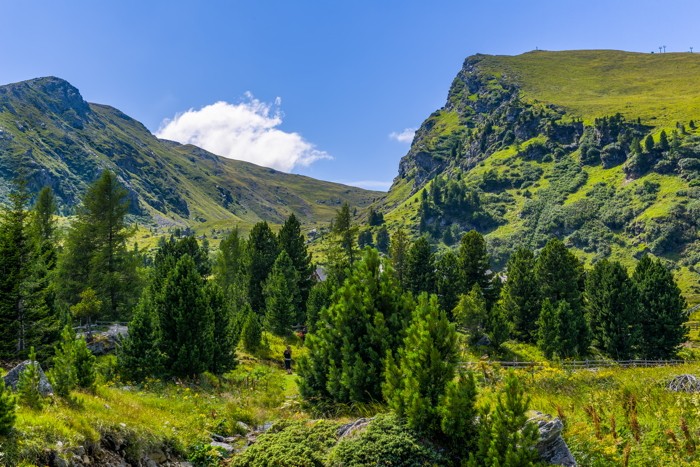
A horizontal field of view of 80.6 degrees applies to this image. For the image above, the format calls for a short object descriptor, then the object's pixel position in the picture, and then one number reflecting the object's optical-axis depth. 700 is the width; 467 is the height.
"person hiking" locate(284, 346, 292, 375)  31.31
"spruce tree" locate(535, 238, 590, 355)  51.25
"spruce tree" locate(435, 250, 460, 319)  56.03
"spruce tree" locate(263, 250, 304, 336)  42.97
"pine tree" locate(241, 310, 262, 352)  35.81
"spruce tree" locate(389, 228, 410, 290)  62.72
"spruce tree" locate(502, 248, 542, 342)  50.31
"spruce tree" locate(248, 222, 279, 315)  53.62
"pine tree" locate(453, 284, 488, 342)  45.12
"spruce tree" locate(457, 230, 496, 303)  57.97
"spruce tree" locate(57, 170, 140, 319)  40.12
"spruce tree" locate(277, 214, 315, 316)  56.19
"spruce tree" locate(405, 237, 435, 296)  59.84
